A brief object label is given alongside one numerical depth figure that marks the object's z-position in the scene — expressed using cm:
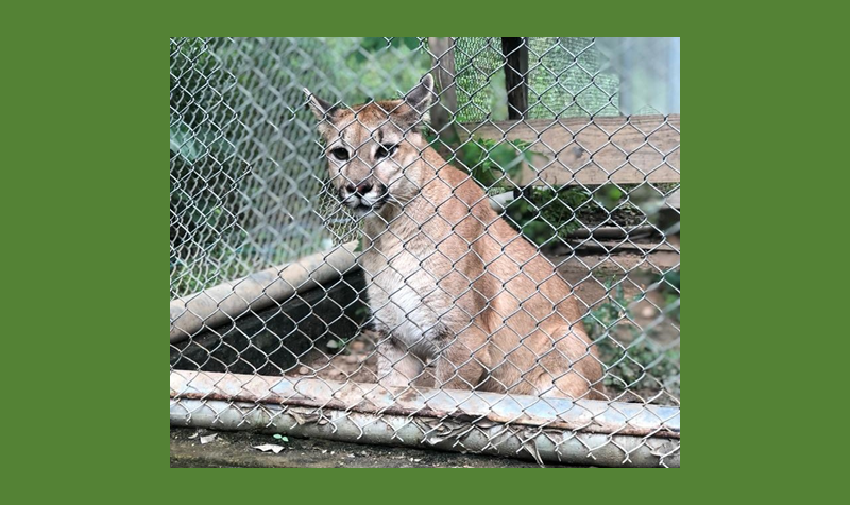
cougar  387
